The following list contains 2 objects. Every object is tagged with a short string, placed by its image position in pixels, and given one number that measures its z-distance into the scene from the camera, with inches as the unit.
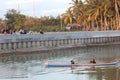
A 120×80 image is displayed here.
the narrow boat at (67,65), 1712.6
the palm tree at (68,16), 4501.7
